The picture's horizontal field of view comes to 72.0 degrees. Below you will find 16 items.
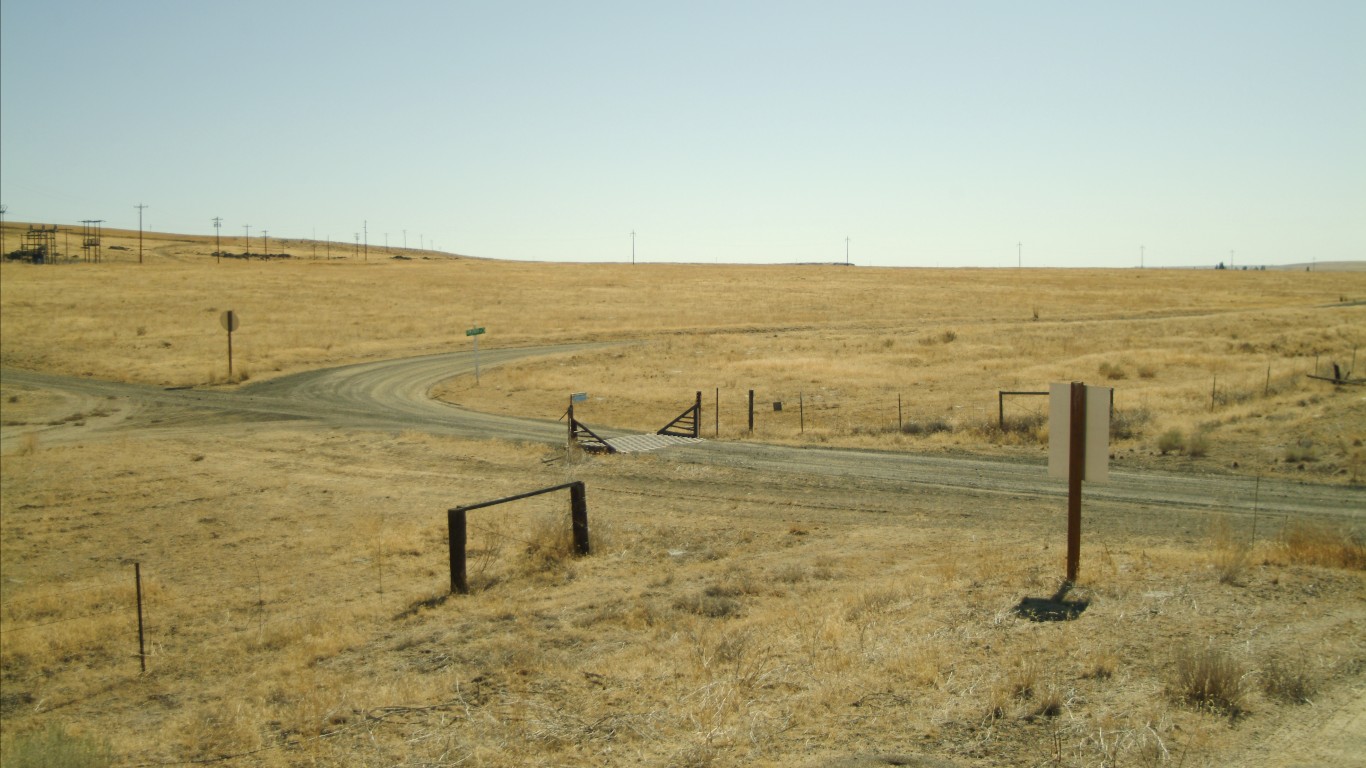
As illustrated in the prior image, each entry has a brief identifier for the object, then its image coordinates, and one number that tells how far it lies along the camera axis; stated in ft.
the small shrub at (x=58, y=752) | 22.33
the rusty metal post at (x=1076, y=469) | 28.60
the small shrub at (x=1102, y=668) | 20.97
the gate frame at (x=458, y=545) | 37.58
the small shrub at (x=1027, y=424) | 74.18
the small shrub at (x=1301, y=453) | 60.29
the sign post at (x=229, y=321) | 121.60
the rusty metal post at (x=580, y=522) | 43.70
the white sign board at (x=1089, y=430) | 28.35
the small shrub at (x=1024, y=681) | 20.43
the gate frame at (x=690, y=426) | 81.11
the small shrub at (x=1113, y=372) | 115.96
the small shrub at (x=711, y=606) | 31.19
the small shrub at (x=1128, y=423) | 71.72
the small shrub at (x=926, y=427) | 78.96
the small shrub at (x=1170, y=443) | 65.92
